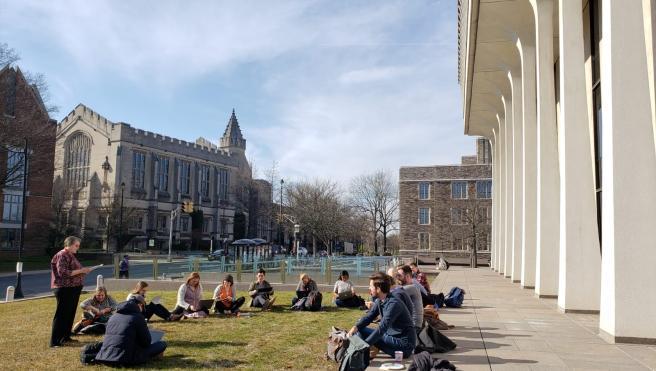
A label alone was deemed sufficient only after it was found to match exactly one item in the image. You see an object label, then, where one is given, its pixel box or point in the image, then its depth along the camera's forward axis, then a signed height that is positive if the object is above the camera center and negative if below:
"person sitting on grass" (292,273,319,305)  14.29 -1.52
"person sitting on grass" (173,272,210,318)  12.21 -1.64
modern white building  7.95 +1.74
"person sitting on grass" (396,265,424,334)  7.62 -1.04
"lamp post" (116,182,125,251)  59.07 -0.17
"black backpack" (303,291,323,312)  13.70 -1.82
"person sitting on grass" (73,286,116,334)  9.86 -1.64
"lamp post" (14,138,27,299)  21.09 -2.37
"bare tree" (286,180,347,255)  54.16 +2.39
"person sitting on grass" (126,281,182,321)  11.51 -1.83
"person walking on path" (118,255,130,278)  25.28 -1.86
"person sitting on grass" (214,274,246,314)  13.00 -1.69
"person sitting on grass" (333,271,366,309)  14.57 -1.74
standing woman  8.69 -0.97
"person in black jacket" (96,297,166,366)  7.05 -1.53
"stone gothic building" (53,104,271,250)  71.25 +6.85
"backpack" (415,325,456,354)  7.63 -1.59
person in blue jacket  6.86 -1.17
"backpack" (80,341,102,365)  7.19 -1.72
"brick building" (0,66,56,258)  40.09 +5.62
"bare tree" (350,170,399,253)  72.75 +4.16
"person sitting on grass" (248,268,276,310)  14.05 -1.68
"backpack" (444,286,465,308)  13.53 -1.67
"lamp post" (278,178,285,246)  53.38 +0.00
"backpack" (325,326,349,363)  6.99 -1.57
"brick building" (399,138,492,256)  57.66 +3.40
